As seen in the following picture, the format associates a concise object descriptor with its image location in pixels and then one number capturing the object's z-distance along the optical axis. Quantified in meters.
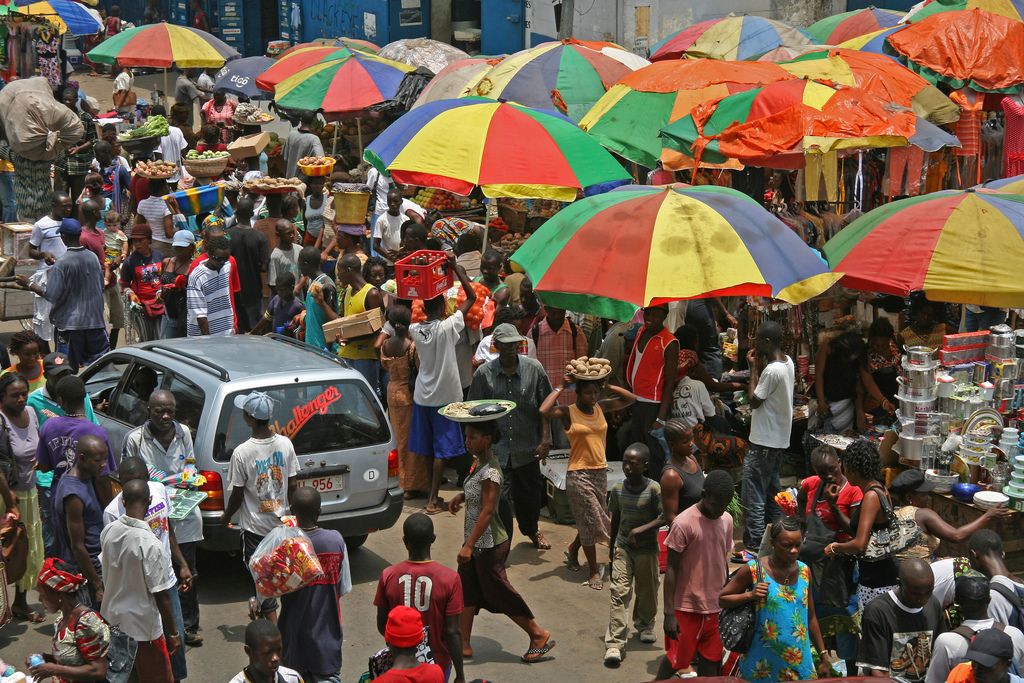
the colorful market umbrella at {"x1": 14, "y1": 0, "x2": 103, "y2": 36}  25.58
